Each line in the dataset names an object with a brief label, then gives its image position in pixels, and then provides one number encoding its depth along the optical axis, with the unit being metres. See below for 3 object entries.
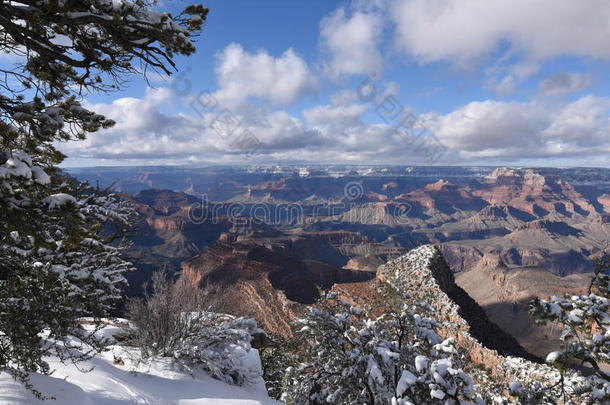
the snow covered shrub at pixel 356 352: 6.57
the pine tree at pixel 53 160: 3.76
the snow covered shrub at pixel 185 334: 11.79
